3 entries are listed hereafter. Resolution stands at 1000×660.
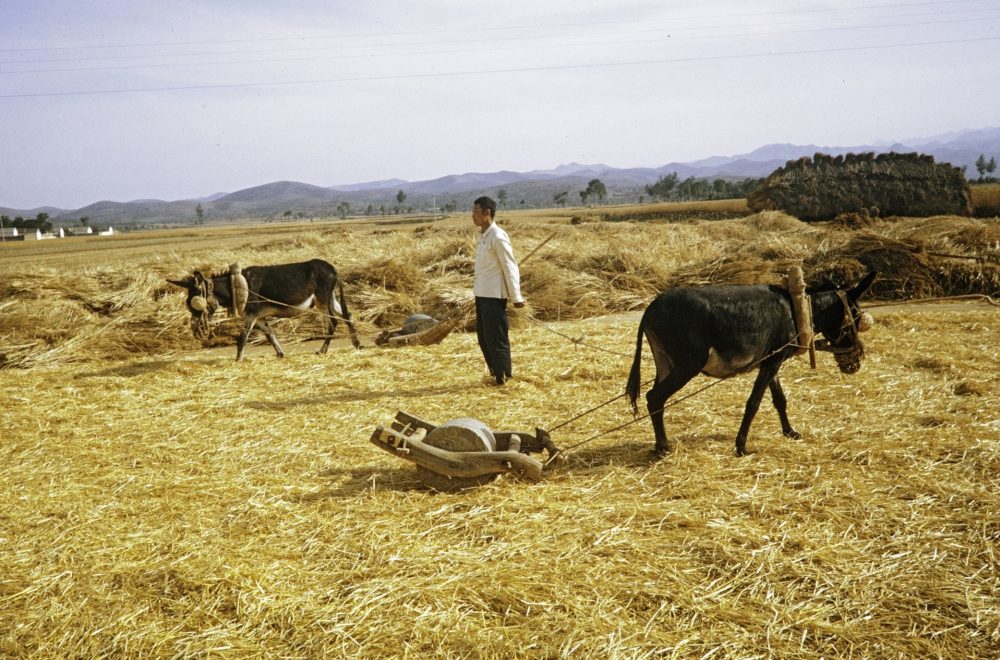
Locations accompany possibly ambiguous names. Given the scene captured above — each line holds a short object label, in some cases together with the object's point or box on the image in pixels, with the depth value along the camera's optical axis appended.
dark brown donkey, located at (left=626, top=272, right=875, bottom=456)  4.74
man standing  7.22
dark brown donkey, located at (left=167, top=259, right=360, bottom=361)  8.92
